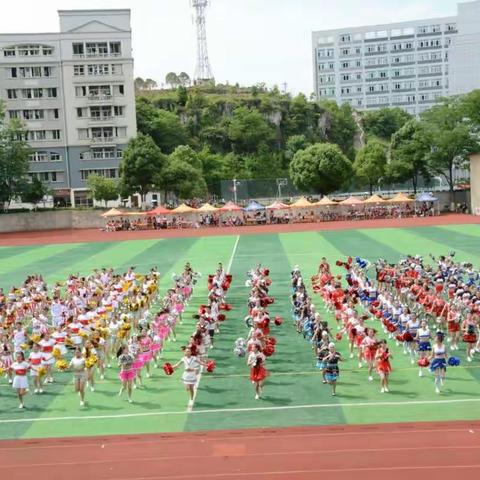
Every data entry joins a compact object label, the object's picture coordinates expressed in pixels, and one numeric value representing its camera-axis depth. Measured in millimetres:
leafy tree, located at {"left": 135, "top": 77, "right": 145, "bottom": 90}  145525
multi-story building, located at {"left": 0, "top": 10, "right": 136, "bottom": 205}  90812
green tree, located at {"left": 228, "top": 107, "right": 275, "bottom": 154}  116562
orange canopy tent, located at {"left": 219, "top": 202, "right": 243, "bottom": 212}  75312
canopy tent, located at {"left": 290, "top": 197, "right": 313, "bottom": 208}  75375
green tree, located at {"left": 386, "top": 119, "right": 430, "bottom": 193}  87562
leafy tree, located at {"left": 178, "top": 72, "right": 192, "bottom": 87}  155625
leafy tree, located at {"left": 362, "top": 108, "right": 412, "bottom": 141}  136875
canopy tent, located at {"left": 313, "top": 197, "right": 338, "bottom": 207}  75312
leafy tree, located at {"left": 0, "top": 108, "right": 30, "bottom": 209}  77250
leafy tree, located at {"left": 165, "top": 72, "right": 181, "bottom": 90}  154175
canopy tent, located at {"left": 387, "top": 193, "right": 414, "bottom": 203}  75419
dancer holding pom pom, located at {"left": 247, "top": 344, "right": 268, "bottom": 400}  17062
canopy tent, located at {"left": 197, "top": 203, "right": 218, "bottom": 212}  73875
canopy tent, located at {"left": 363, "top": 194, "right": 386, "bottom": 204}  74769
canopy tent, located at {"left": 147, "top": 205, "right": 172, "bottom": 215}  73188
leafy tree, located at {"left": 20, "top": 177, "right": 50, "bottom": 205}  79875
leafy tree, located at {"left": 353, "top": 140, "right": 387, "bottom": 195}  91625
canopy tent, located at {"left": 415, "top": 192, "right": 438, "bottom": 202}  74375
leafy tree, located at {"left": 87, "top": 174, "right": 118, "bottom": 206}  82688
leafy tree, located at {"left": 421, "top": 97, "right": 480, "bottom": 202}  82375
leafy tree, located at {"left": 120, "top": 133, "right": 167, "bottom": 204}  80375
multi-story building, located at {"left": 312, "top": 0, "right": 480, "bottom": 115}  156500
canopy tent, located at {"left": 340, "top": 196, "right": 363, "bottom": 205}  75125
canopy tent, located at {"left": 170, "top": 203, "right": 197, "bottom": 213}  73500
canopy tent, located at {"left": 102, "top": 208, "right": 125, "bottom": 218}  73938
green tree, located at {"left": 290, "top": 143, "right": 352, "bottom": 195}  86438
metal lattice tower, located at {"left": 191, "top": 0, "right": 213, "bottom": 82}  132375
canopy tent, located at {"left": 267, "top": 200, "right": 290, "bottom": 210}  76312
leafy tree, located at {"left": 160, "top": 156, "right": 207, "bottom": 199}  82188
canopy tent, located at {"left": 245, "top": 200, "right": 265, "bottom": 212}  75562
